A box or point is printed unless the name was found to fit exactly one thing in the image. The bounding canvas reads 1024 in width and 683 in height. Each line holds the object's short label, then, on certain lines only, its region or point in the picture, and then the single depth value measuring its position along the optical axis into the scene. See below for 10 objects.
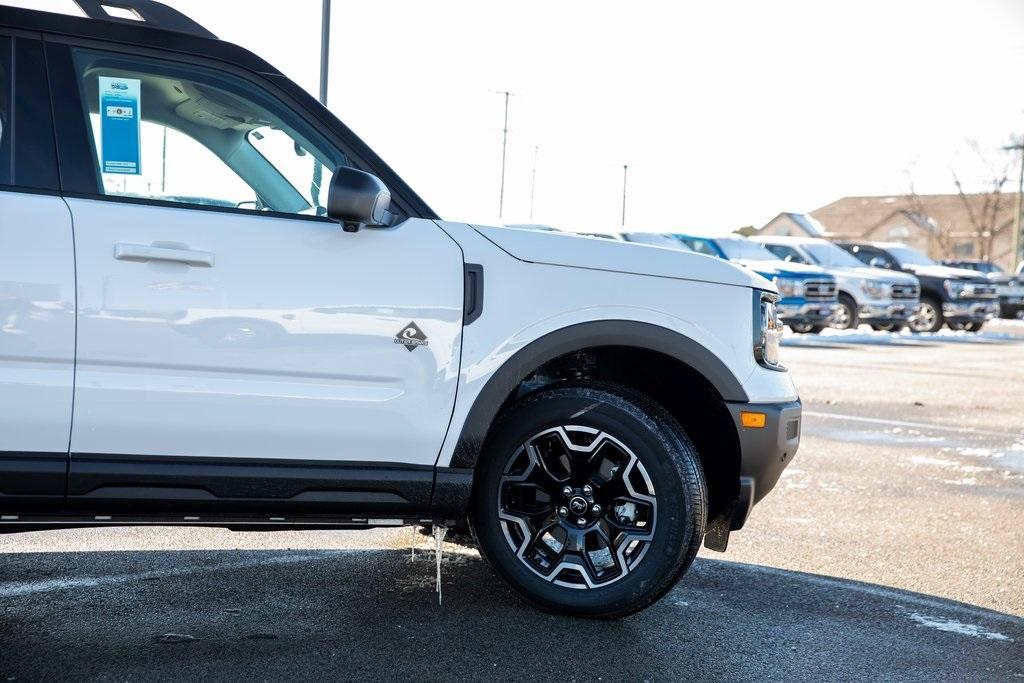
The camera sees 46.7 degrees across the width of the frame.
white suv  3.54
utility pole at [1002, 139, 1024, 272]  51.59
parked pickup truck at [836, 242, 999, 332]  26.42
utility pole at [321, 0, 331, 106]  13.88
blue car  22.19
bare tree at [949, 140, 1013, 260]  70.81
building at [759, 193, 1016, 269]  74.19
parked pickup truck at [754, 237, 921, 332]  23.88
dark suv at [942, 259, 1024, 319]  34.16
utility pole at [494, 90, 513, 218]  61.02
